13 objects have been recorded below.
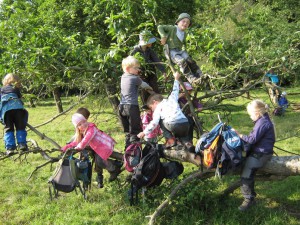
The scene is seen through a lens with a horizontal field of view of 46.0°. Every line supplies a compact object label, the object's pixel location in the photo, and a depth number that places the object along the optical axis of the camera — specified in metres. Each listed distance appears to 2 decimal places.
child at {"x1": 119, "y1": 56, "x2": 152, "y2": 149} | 4.67
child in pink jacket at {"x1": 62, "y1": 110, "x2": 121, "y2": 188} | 4.46
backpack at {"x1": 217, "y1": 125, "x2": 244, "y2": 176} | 3.87
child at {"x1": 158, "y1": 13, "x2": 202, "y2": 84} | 5.17
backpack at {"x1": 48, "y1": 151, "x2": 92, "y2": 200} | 4.23
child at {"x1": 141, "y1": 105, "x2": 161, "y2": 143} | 4.95
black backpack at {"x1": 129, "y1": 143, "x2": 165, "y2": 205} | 4.23
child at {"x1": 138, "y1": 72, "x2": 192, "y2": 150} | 4.30
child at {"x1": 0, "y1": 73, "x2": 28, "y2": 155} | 5.25
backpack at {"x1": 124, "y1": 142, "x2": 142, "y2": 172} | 4.43
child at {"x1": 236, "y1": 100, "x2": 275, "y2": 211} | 4.12
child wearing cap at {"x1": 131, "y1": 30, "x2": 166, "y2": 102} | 5.15
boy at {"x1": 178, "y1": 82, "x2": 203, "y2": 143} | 4.97
